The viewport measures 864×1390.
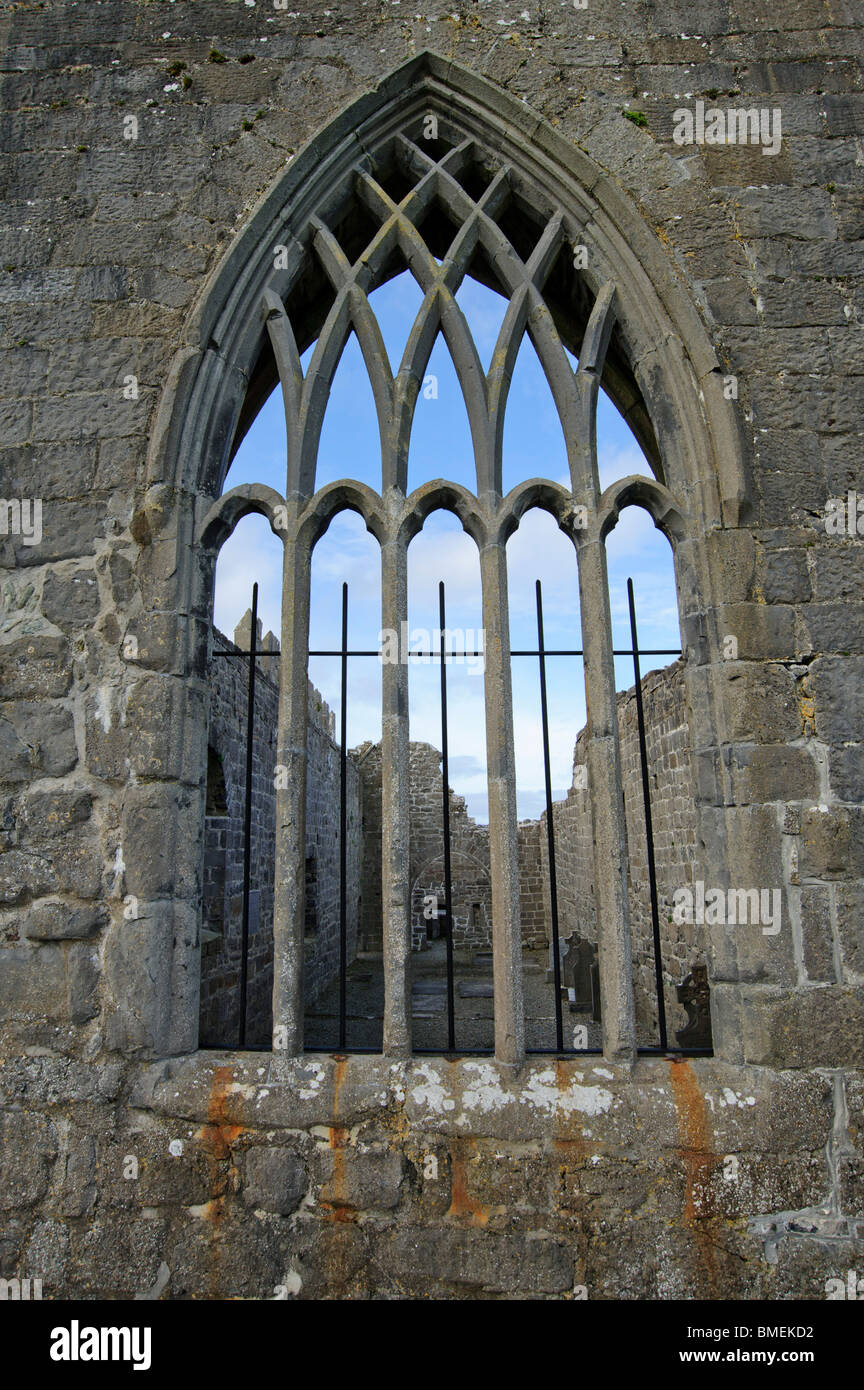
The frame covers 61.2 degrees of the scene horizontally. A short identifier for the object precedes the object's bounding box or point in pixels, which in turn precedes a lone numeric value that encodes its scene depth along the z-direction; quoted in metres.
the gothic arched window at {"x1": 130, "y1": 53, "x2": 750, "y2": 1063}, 2.48
